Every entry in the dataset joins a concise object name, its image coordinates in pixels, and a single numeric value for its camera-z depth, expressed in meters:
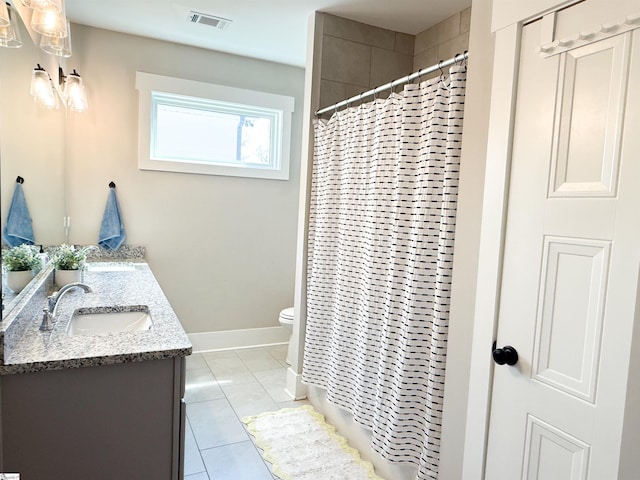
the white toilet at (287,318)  3.20
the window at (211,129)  3.23
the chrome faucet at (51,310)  1.57
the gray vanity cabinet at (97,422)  1.27
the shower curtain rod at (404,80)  1.57
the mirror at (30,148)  1.60
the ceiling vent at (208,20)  2.69
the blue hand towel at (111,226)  3.09
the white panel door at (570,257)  1.04
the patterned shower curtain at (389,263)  1.63
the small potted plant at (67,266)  2.25
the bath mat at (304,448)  2.07
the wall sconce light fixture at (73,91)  2.67
